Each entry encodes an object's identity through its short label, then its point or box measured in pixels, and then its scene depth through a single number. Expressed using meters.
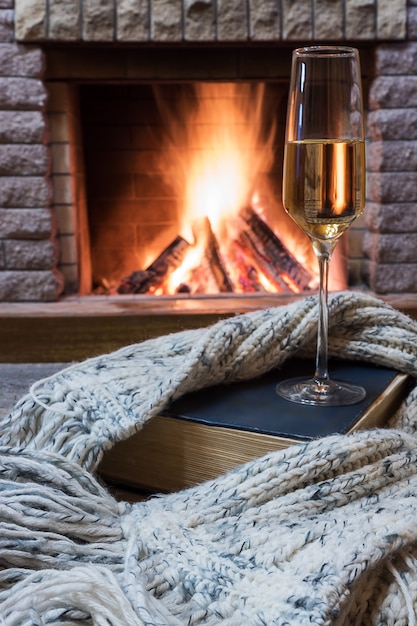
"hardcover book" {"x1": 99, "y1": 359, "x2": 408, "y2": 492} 0.64
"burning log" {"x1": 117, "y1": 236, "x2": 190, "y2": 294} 2.29
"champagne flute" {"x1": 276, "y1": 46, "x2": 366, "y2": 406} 0.71
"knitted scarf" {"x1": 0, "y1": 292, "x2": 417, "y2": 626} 0.48
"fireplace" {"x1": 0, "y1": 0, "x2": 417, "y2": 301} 1.99
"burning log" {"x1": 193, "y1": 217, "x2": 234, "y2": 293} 2.30
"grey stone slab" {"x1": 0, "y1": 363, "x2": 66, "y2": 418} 0.90
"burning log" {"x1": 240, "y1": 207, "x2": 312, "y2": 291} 2.31
